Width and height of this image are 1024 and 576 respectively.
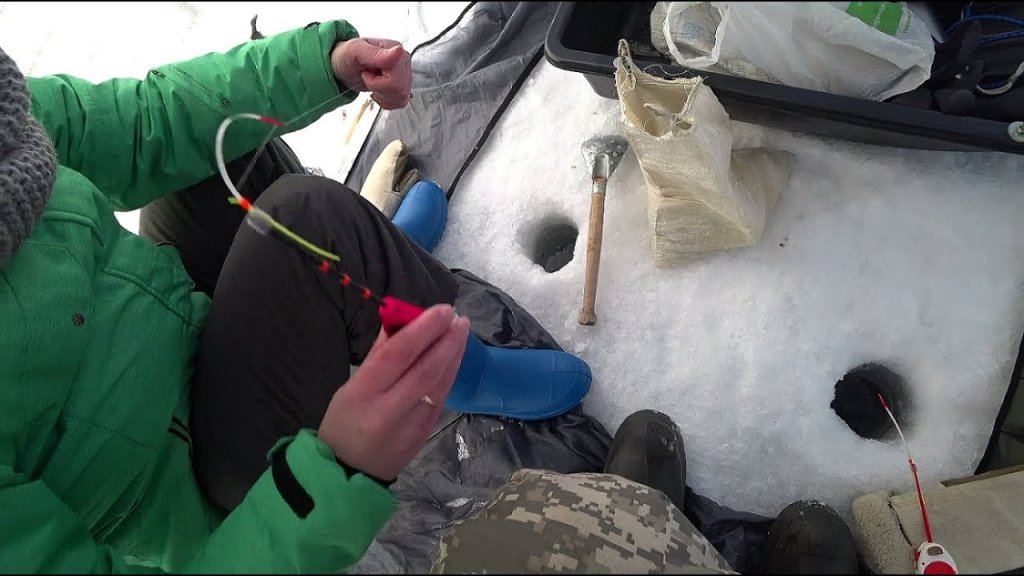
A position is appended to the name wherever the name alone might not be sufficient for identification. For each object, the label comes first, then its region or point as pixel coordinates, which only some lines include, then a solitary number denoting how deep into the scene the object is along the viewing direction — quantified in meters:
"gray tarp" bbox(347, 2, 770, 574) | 0.81
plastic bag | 0.76
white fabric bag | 0.76
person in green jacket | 0.49
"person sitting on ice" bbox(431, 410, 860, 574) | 0.52
